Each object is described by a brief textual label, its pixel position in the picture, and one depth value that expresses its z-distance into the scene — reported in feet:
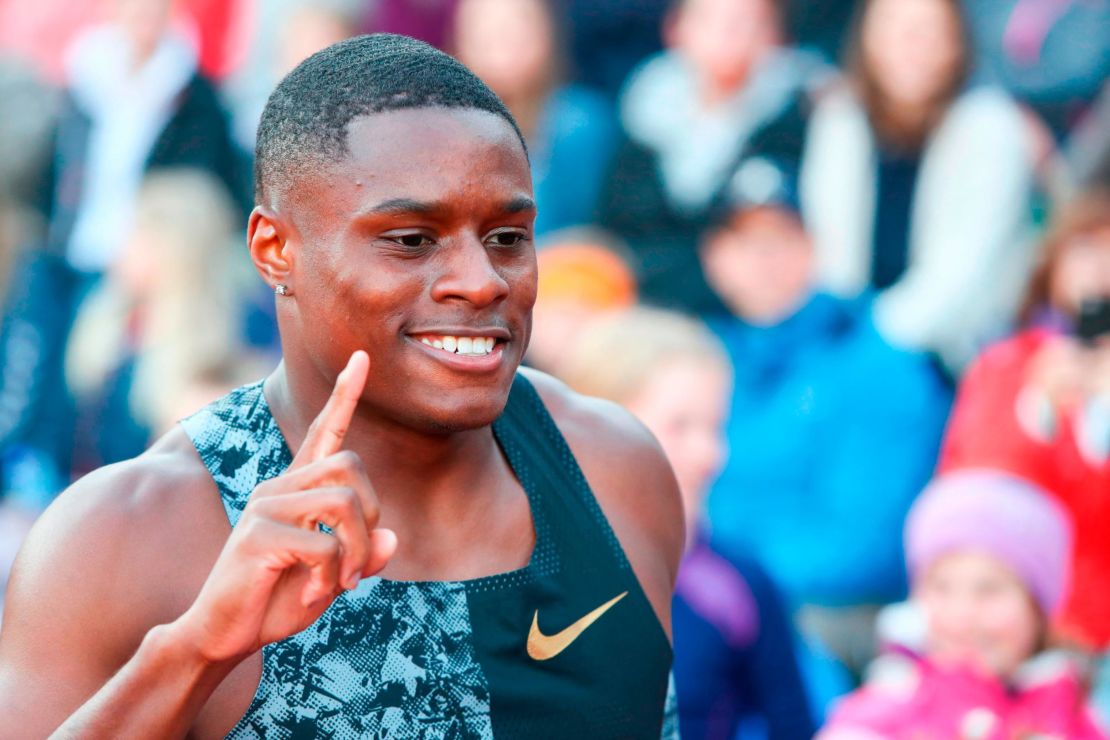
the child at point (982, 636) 29.53
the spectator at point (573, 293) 40.60
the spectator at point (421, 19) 45.93
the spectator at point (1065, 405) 33.68
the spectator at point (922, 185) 37.47
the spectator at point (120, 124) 48.60
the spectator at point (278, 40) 46.52
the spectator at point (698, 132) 40.04
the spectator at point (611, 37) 43.42
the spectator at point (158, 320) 43.06
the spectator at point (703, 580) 27.86
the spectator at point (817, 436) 35.63
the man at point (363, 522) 12.80
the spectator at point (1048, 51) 37.60
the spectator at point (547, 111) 42.78
